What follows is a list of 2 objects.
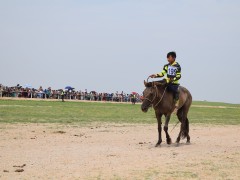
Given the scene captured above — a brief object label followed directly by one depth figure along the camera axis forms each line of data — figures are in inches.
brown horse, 550.6
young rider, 570.7
